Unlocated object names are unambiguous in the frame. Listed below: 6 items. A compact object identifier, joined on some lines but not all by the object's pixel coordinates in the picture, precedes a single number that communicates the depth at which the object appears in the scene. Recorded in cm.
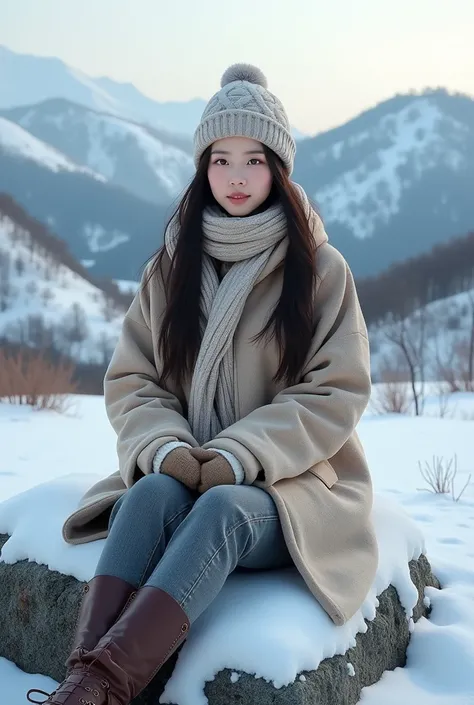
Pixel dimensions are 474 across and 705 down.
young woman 179
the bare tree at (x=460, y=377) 1170
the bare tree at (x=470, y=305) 3872
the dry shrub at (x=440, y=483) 424
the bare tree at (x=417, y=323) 3747
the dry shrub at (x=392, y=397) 920
